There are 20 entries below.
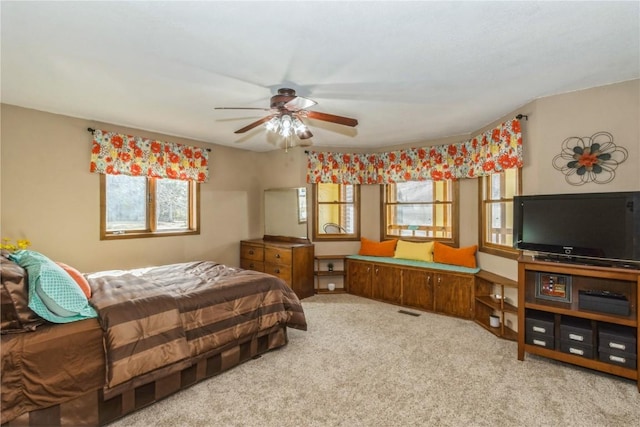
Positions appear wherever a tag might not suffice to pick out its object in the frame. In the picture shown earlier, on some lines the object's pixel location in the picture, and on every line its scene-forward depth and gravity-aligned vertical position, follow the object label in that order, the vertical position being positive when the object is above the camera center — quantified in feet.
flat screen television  7.41 -0.41
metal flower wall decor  8.48 +1.56
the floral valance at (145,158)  11.73 +2.40
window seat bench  12.17 -3.19
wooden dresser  14.43 -2.40
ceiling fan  7.74 +2.71
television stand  7.43 -2.77
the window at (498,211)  11.44 +0.04
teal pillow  5.69 -1.58
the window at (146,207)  12.31 +0.27
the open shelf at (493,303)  10.36 -3.38
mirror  15.99 +0.02
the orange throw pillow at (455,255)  12.91 -1.92
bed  5.34 -2.80
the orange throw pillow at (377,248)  15.38 -1.86
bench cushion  12.51 -2.38
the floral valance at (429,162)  10.75 +2.38
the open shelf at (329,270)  15.80 -3.13
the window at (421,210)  14.52 +0.10
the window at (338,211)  16.46 +0.07
